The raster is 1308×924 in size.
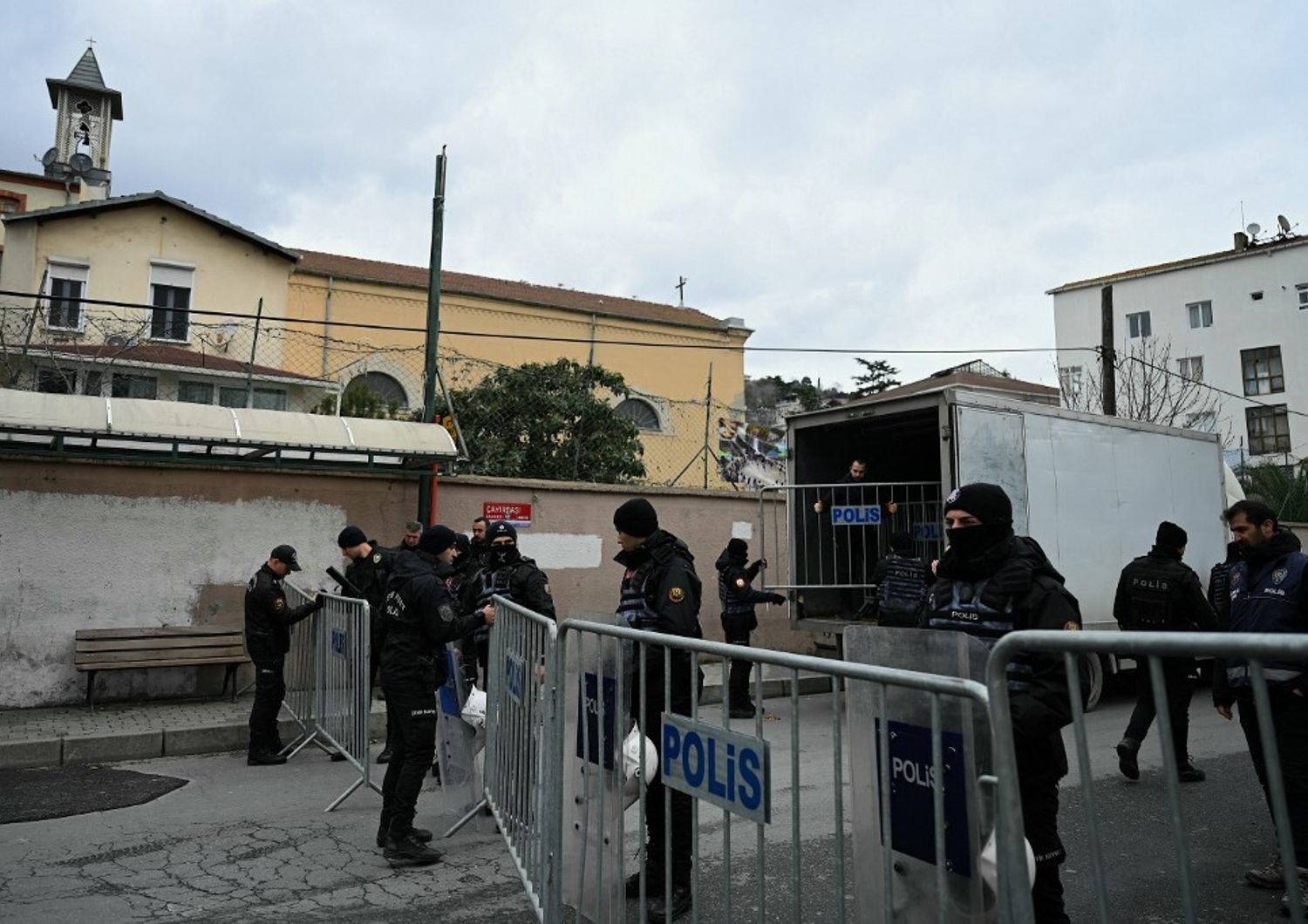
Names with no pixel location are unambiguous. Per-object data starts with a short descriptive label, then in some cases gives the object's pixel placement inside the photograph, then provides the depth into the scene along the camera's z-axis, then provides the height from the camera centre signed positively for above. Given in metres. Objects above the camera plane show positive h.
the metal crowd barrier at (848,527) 9.77 +0.23
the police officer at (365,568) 7.36 -0.21
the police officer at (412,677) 4.77 -0.71
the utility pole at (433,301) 11.11 +2.96
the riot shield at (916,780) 1.84 -0.50
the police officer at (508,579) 6.04 -0.23
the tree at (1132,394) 24.14 +4.41
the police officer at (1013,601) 3.16 -0.19
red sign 10.73 +0.38
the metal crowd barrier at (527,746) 3.47 -0.86
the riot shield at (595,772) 3.13 -0.80
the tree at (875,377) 51.84 +9.70
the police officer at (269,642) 7.06 -0.76
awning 8.45 +1.07
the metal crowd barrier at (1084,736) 1.42 -0.31
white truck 8.47 +0.65
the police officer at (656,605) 3.52 -0.28
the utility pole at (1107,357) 15.98 +3.35
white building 40.19 +10.40
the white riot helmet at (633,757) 3.20 -0.74
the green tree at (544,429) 15.76 +2.08
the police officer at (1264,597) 3.54 -0.22
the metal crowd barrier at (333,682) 5.98 -1.02
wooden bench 8.24 -0.98
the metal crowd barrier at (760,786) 1.91 -0.64
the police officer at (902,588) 7.99 -0.35
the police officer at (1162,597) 5.94 -0.31
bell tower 34.16 +16.30
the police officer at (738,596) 8.84 -0.47
